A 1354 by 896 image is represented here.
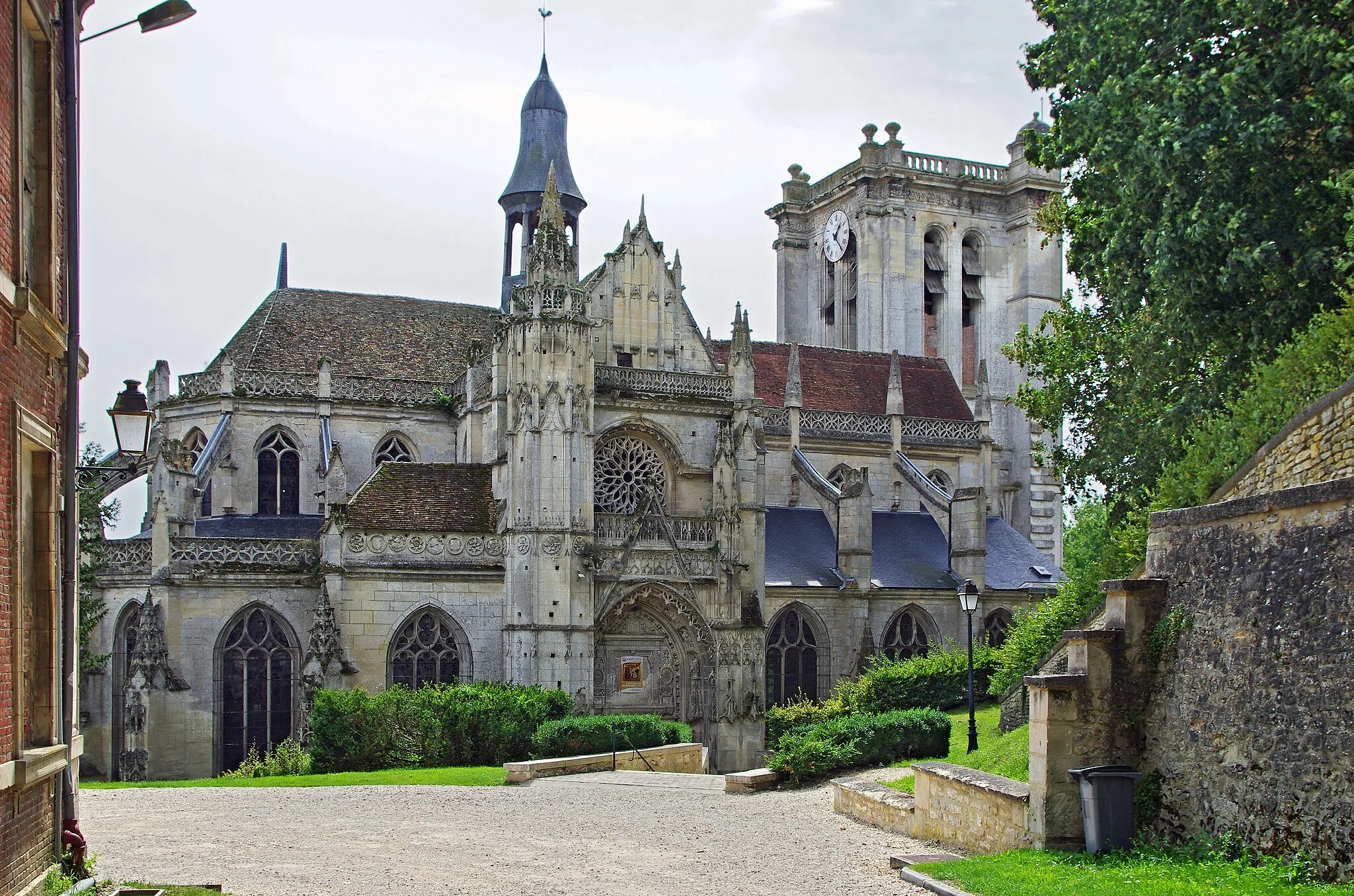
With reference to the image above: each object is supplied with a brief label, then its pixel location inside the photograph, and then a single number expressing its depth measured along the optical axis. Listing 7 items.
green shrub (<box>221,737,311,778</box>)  28.36
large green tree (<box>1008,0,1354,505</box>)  20.45
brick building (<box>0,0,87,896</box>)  10.96
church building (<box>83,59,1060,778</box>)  31.56
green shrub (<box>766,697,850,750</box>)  30.27
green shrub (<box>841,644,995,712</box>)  30.06
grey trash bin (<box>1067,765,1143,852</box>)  14.58
